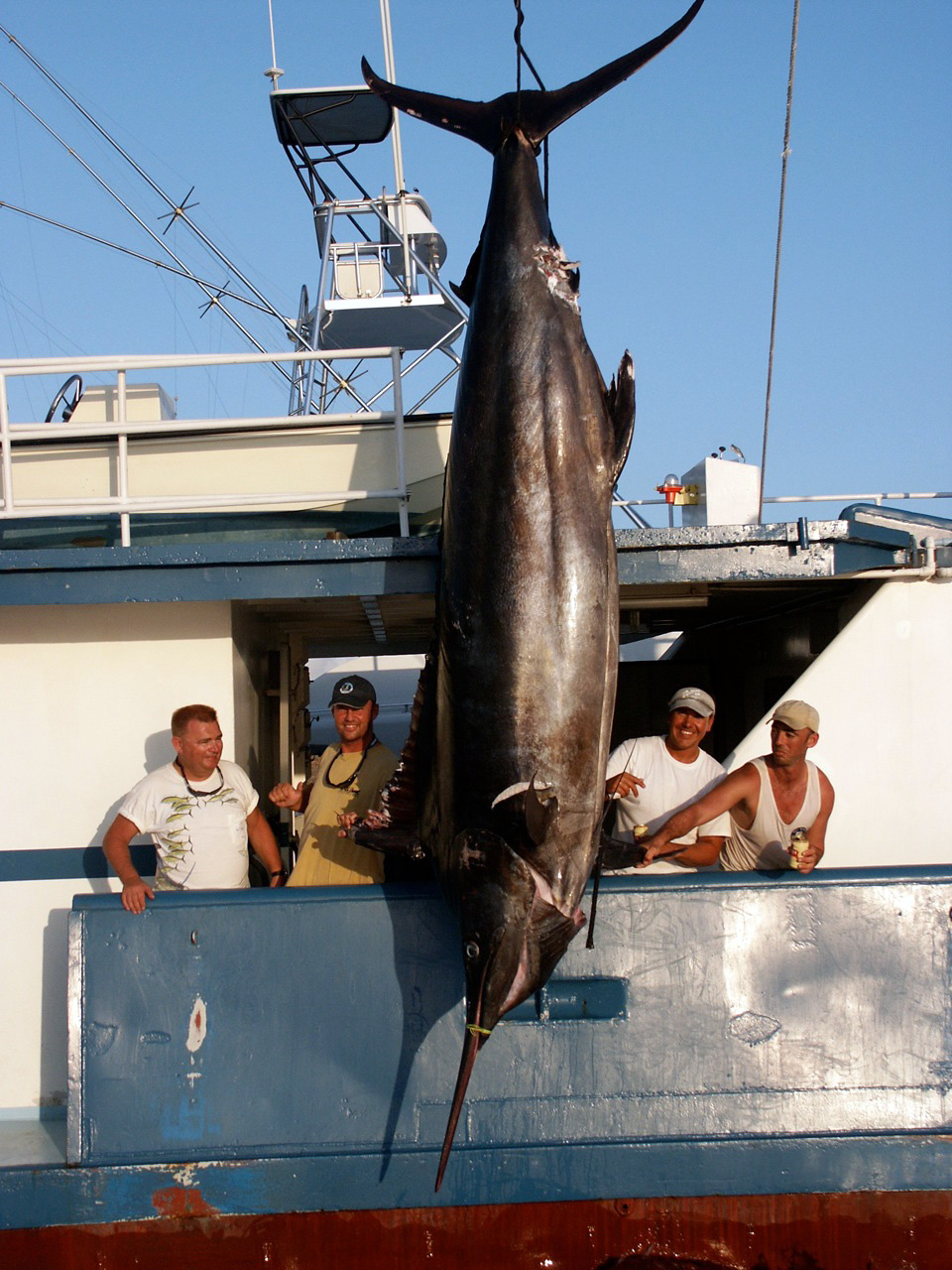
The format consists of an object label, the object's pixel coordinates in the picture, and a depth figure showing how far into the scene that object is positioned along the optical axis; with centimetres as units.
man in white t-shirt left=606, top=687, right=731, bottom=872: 428
